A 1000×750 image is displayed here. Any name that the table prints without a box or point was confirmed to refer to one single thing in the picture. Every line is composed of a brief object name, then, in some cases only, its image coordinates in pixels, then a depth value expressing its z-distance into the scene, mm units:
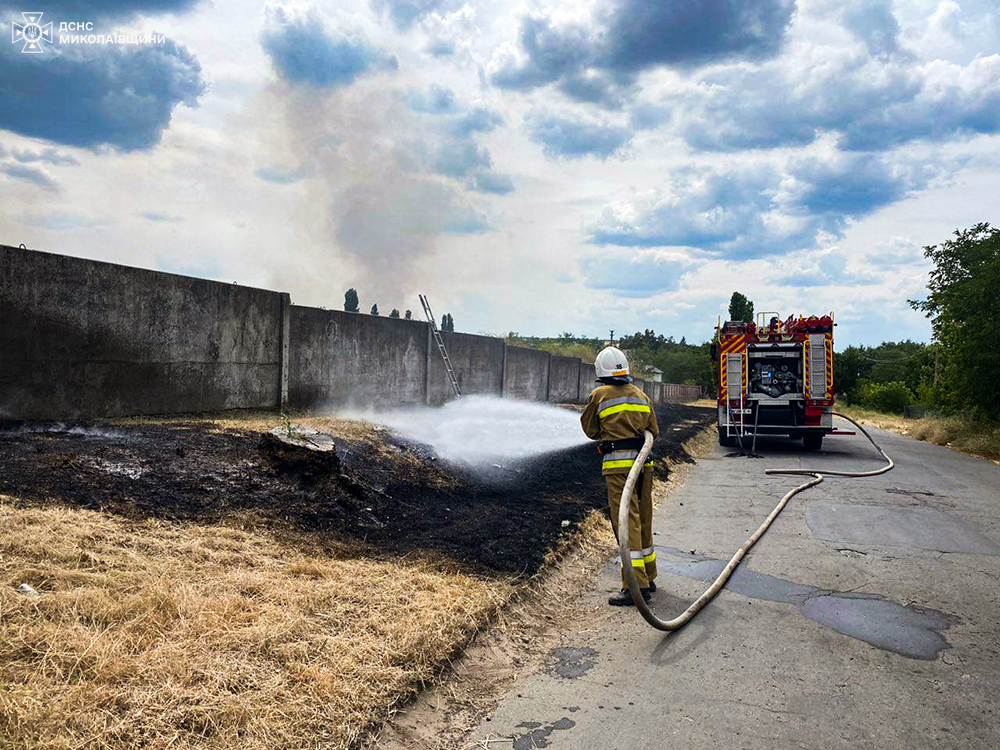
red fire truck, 16281
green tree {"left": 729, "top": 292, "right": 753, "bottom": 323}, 63656
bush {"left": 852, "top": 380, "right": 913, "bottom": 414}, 49875
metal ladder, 16406
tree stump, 6852
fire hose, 4500
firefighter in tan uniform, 5707
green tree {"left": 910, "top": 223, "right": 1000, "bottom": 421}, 18328
